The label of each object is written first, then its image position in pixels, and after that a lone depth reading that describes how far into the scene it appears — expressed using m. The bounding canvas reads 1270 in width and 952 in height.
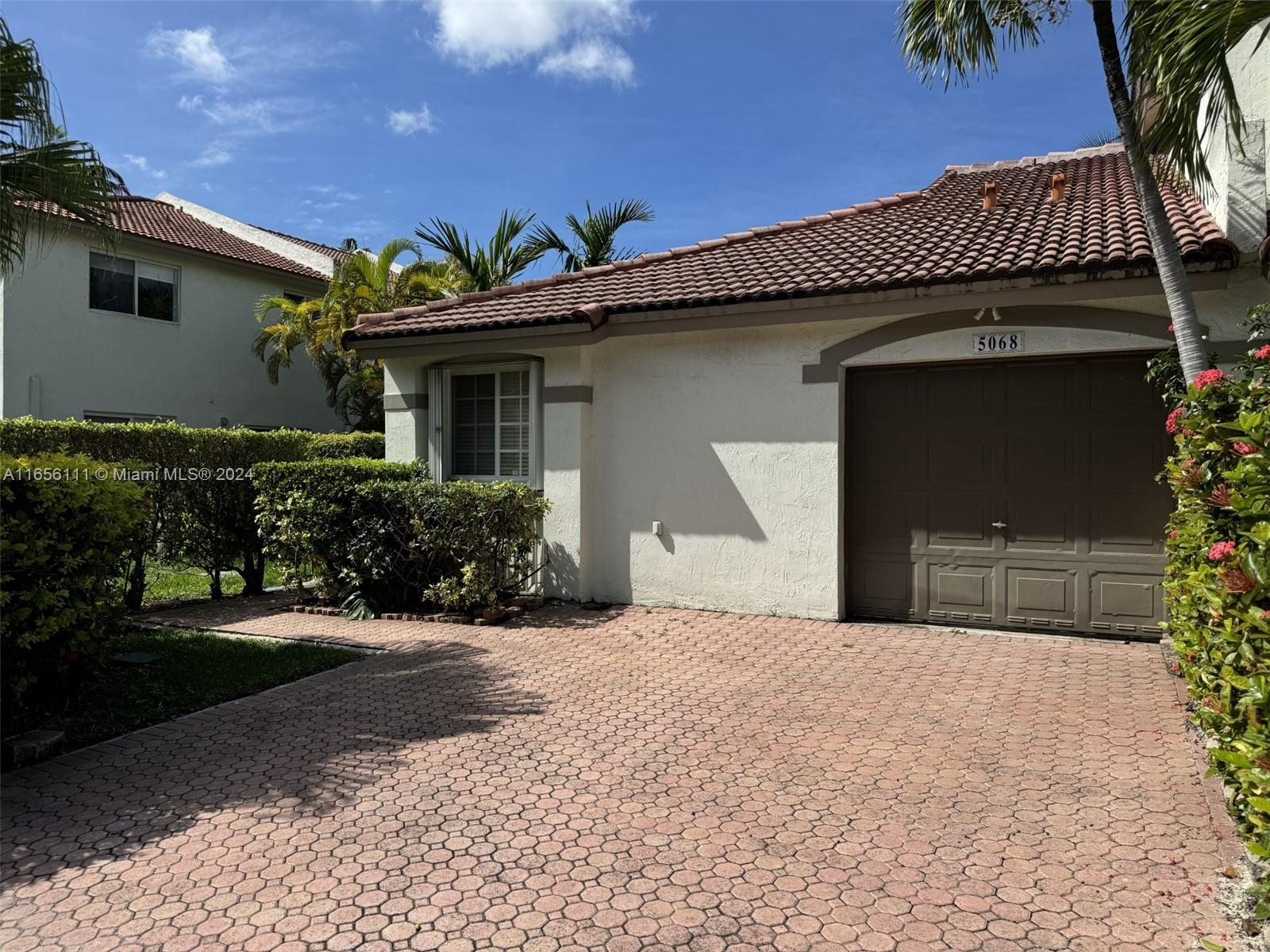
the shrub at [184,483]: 9.93
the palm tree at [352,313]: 17.45
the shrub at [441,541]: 9.20
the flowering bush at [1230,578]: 2.87
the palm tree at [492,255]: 16.42
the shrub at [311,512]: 9.63
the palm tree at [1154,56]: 4.84
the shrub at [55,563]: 5.13
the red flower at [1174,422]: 5.46
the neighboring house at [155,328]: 15.52
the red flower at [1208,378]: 4.55
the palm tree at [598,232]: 17.25
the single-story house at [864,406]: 7.66
